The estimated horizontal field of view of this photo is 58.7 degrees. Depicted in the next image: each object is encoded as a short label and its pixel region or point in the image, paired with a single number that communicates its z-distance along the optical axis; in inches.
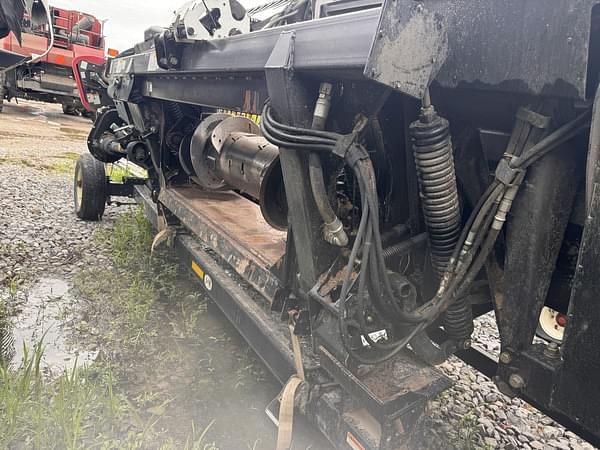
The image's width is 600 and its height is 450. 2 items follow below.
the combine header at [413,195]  48.3
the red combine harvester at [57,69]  500.4
